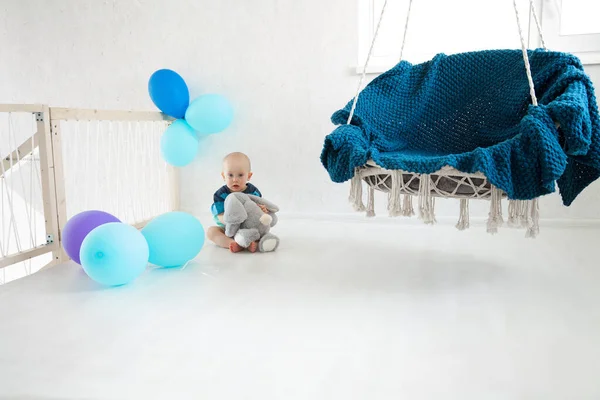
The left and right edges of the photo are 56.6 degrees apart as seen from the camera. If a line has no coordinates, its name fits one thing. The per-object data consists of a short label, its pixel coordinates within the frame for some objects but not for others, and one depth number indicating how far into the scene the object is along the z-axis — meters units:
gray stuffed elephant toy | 2.32
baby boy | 2.44
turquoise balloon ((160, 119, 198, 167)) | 2.87
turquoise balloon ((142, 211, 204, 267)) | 2.02
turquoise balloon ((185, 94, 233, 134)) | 2.85
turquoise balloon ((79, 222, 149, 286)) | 1.81
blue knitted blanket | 1.65
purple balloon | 2.08
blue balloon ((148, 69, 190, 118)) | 2.81
